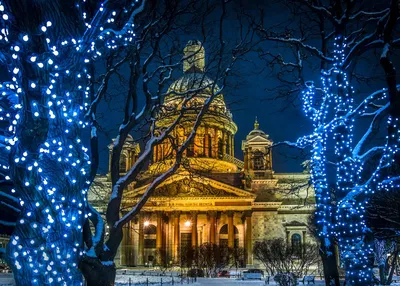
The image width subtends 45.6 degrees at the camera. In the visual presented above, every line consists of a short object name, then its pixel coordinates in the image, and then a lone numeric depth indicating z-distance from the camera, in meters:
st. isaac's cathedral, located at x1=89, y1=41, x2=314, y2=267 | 57.56
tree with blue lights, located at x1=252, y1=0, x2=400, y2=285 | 11.29
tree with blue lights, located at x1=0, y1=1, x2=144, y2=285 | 6.85
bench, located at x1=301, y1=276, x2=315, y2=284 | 26.52
